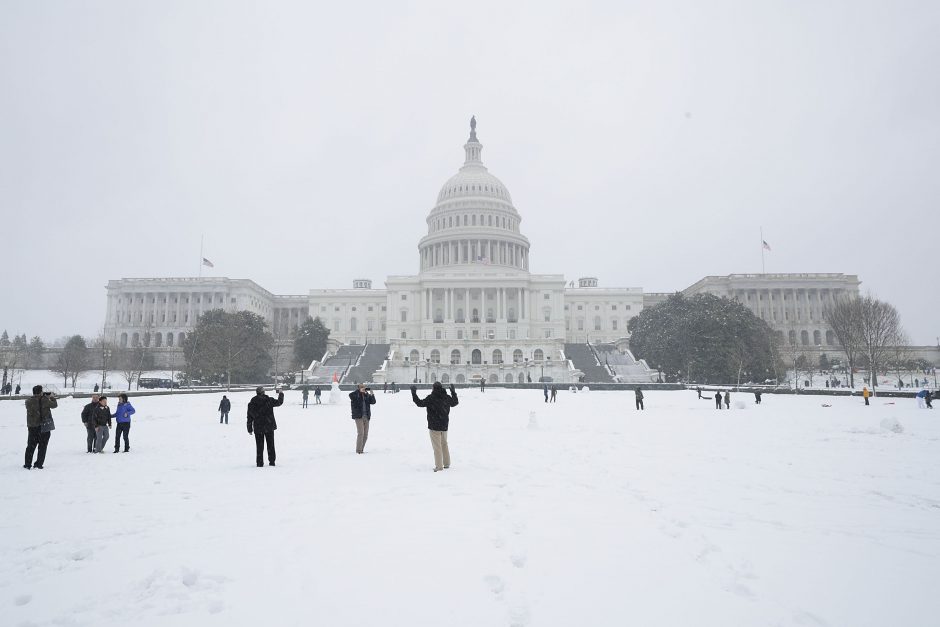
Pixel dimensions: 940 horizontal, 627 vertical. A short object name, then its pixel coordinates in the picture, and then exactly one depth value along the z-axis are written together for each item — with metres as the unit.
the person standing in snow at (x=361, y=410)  12.91
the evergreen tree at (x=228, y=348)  57.31
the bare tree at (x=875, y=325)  46.47
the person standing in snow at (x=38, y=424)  11.32
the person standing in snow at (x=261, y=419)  11.36
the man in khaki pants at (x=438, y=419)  10.76
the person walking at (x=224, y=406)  21.40
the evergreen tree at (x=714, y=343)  58.94
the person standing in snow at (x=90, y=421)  13.81
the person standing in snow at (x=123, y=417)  13.80
